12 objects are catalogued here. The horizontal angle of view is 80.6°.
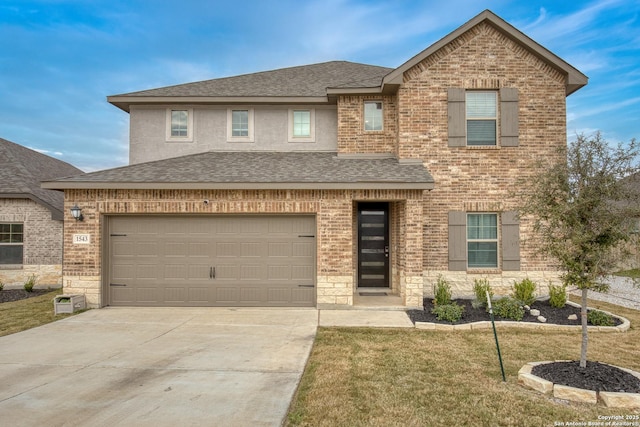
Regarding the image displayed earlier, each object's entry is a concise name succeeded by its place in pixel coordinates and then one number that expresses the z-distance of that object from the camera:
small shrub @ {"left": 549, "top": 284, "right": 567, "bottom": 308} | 9.33
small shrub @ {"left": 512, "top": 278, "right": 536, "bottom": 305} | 9.39
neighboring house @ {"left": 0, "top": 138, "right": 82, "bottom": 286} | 12.68
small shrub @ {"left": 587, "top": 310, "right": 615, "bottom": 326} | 8.07
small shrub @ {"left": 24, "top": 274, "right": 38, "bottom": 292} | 12.25
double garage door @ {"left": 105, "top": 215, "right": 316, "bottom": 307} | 9.66
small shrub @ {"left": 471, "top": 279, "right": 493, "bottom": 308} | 9.20
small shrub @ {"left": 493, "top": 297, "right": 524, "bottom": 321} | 8.37
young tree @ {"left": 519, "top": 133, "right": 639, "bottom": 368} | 4.72
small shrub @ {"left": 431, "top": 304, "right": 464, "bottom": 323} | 8.16
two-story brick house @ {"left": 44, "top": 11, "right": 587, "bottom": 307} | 9.39
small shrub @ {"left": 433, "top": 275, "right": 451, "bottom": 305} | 9.23
